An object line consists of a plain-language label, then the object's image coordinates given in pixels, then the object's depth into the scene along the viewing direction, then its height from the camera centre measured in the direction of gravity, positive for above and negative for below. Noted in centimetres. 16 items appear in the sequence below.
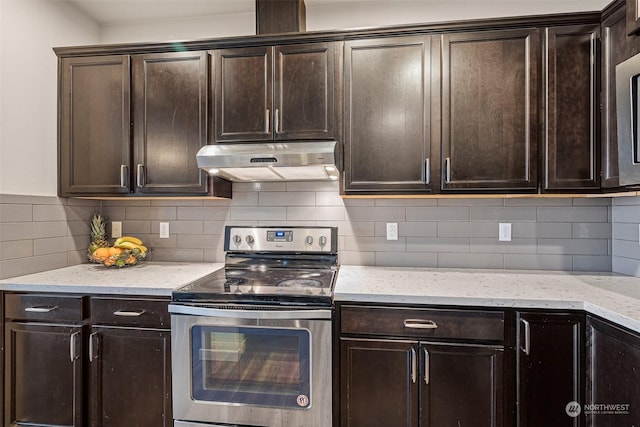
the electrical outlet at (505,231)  210 -12
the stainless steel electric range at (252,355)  154 -66
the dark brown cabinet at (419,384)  147 -75
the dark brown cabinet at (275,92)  194 +70
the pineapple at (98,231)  224 -11
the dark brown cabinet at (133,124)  204 +55
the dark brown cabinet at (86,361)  166 -73
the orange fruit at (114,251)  210 -22
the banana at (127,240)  220 -17
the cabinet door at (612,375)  119 -62
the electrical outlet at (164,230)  239 -11
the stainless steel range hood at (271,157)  174 +29
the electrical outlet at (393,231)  220 -12
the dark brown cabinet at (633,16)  135 +78
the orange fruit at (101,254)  208 -24
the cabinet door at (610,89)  160 +59
